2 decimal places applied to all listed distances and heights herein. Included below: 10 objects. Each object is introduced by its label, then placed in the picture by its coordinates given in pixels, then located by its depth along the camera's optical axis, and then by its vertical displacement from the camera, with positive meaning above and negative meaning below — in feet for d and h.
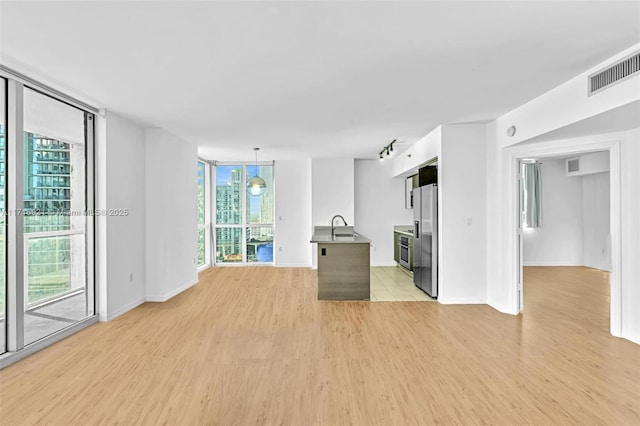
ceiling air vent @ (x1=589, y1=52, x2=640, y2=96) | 8.66 +3.72
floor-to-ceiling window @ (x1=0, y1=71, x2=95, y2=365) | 10.38 -0.06
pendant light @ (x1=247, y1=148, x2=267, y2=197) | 23.07 +1.85
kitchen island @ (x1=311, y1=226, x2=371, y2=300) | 17.78 -2.92
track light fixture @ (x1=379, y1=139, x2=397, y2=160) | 20.28 +3.97
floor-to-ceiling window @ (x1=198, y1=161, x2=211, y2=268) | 26.86 -0.33
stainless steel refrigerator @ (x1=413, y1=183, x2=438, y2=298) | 17.31 -1.38
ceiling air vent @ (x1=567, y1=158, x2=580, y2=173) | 25.47 +3.59
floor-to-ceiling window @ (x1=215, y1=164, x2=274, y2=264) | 28.58 -0.53
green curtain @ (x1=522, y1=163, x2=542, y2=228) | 26.55 +1.39
